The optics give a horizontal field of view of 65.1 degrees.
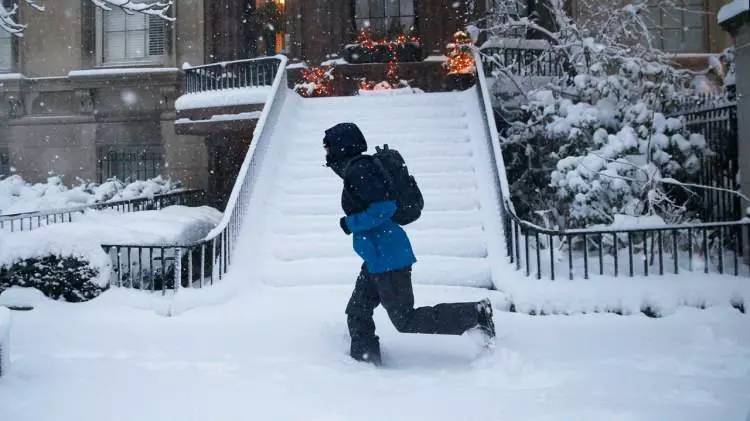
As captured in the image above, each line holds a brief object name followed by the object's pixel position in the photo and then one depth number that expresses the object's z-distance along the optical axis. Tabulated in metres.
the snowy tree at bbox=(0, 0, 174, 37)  7.52
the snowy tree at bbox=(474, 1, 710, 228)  7.54
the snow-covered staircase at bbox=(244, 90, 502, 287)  6.98
